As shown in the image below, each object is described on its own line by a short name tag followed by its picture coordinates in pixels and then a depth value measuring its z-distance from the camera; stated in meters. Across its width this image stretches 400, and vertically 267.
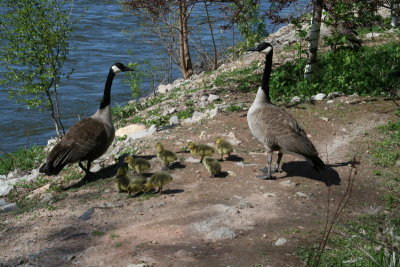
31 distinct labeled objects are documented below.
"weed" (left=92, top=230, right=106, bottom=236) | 6.21
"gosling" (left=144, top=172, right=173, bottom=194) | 7.20
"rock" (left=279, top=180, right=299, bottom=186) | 7.35
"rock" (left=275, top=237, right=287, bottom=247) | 5.42
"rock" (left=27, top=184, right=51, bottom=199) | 8.58
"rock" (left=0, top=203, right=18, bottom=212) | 8.12
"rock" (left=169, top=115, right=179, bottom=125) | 10.89
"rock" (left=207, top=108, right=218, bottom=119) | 10.61
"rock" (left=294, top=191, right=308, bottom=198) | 6.91
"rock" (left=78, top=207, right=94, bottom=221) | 6.78
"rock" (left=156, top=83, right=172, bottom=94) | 17.97
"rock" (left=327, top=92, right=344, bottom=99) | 11.05
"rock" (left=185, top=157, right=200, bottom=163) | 8.61
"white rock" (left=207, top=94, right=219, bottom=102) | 11.90
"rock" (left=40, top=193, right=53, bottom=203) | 7.90
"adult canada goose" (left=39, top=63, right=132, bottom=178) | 8.33
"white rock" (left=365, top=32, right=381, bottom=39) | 15.96
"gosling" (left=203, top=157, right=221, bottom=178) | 7.63
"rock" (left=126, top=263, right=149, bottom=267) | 5.04
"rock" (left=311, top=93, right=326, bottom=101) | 10.99
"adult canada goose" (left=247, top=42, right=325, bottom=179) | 7.17
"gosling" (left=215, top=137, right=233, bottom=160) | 8.18
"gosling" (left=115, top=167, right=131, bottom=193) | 7.47
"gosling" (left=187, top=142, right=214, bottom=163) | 8.24
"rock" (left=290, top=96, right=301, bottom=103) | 11.02
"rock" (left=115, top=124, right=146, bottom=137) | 11.26
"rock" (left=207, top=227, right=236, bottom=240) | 5.64
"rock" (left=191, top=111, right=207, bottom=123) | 10.62
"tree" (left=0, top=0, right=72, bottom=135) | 12.59
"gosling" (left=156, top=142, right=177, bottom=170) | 8.06
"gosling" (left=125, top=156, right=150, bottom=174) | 8.06
